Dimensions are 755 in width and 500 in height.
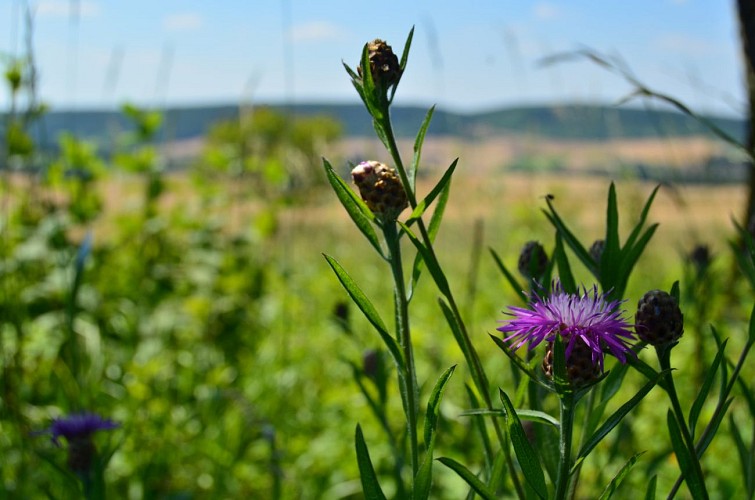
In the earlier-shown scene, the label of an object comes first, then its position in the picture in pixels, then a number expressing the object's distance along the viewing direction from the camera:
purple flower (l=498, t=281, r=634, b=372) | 0.43
